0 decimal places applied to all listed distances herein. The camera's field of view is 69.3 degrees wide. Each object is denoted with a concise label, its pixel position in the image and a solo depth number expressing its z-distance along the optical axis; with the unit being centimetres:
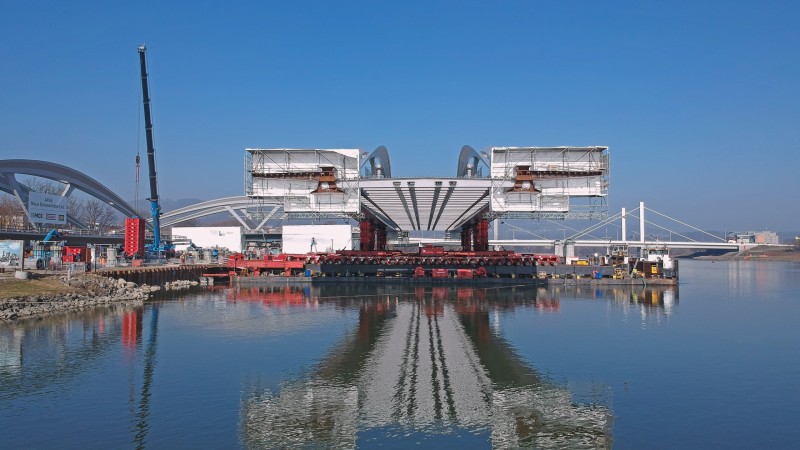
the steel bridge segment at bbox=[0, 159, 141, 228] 7600
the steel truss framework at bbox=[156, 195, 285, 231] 12044
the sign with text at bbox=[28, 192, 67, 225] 7500
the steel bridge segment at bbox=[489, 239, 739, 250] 11619
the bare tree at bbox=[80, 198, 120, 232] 14938
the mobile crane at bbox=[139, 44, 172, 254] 7438
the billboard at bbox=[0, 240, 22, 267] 4728
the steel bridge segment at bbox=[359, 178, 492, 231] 4016
